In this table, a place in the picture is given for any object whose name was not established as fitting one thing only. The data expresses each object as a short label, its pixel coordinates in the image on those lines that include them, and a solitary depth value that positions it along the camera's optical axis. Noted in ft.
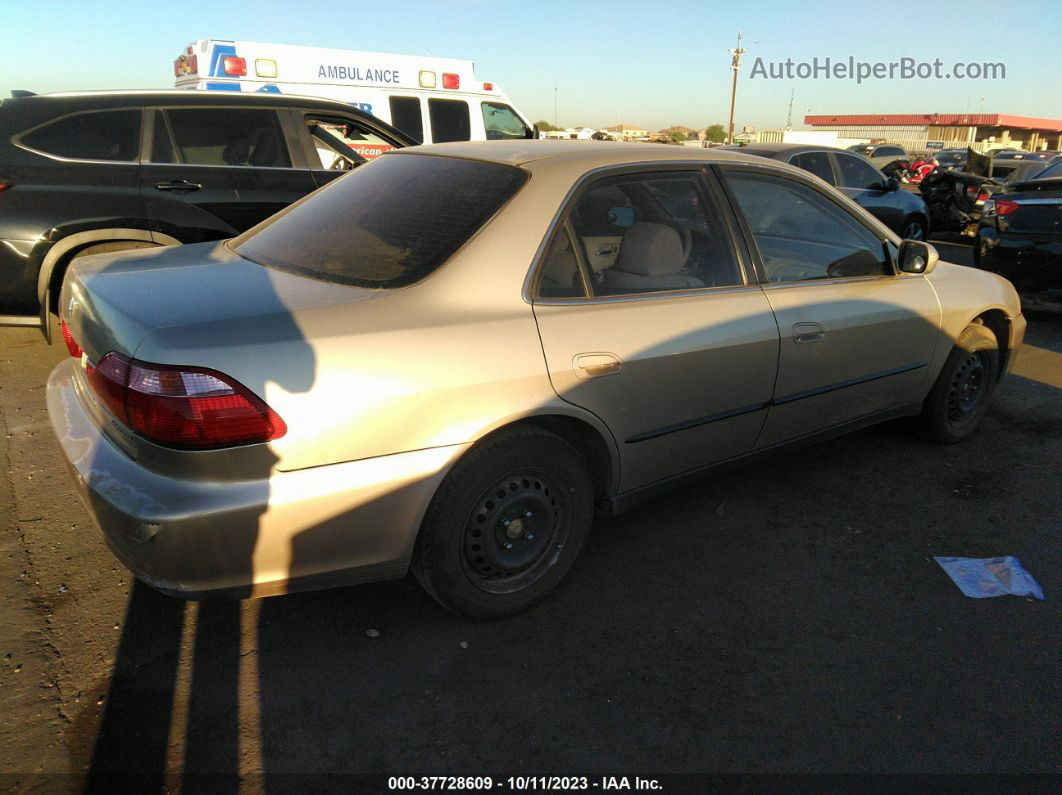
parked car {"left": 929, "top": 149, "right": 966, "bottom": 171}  93.54
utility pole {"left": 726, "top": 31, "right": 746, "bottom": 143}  165.07
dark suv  16.07
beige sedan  7.07
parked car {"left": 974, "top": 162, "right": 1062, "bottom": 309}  22.26
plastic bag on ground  10.09
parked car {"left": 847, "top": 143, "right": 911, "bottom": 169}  99.76
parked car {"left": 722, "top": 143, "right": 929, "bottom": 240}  31.17
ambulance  32.71
